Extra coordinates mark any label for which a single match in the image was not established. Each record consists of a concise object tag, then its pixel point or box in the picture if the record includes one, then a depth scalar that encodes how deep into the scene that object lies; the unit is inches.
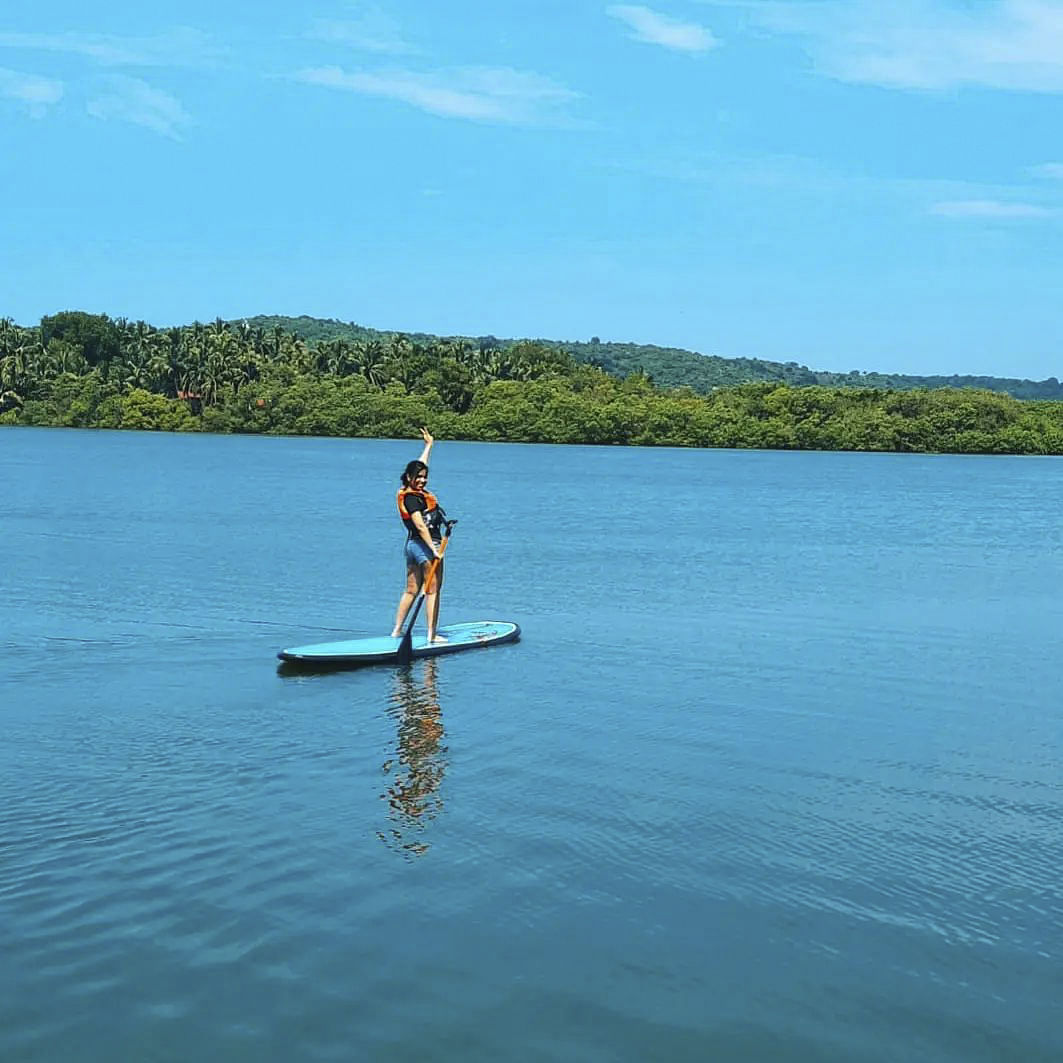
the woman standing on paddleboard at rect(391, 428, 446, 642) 730.8
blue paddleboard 685.9
